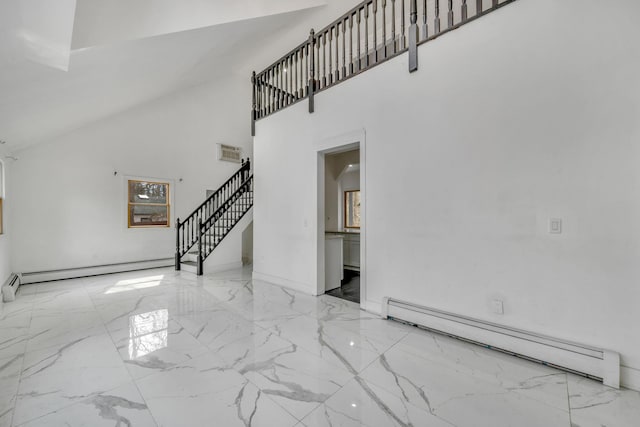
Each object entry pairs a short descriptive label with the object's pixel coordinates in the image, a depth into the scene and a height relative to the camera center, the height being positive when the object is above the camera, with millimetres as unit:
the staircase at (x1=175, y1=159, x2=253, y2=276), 5816 -147
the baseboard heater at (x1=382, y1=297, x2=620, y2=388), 1920 -1101
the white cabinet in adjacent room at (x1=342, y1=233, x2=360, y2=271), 5922 -839
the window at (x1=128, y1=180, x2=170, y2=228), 5957 +256
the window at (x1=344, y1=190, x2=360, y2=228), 7746 +146
